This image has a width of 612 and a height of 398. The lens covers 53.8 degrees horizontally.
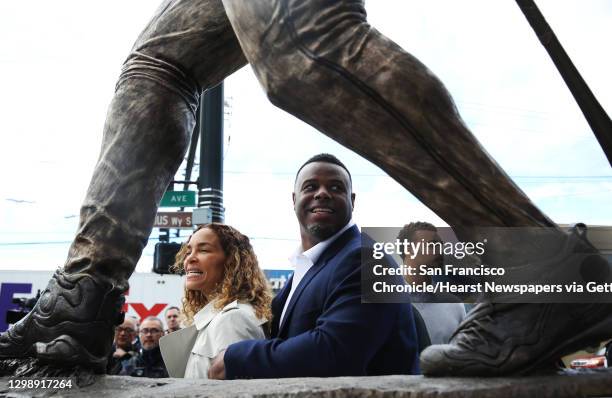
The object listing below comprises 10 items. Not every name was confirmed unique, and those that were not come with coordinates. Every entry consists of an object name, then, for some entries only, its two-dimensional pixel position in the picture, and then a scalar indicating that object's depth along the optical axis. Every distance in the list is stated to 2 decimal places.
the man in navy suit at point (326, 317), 1.91
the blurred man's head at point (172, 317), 7.95
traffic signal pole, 6.98
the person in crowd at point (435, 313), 3.14
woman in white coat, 2.44
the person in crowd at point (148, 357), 5.43
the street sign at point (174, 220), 9.91
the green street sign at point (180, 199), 8.87
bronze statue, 1.24
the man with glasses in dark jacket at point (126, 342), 6.61
